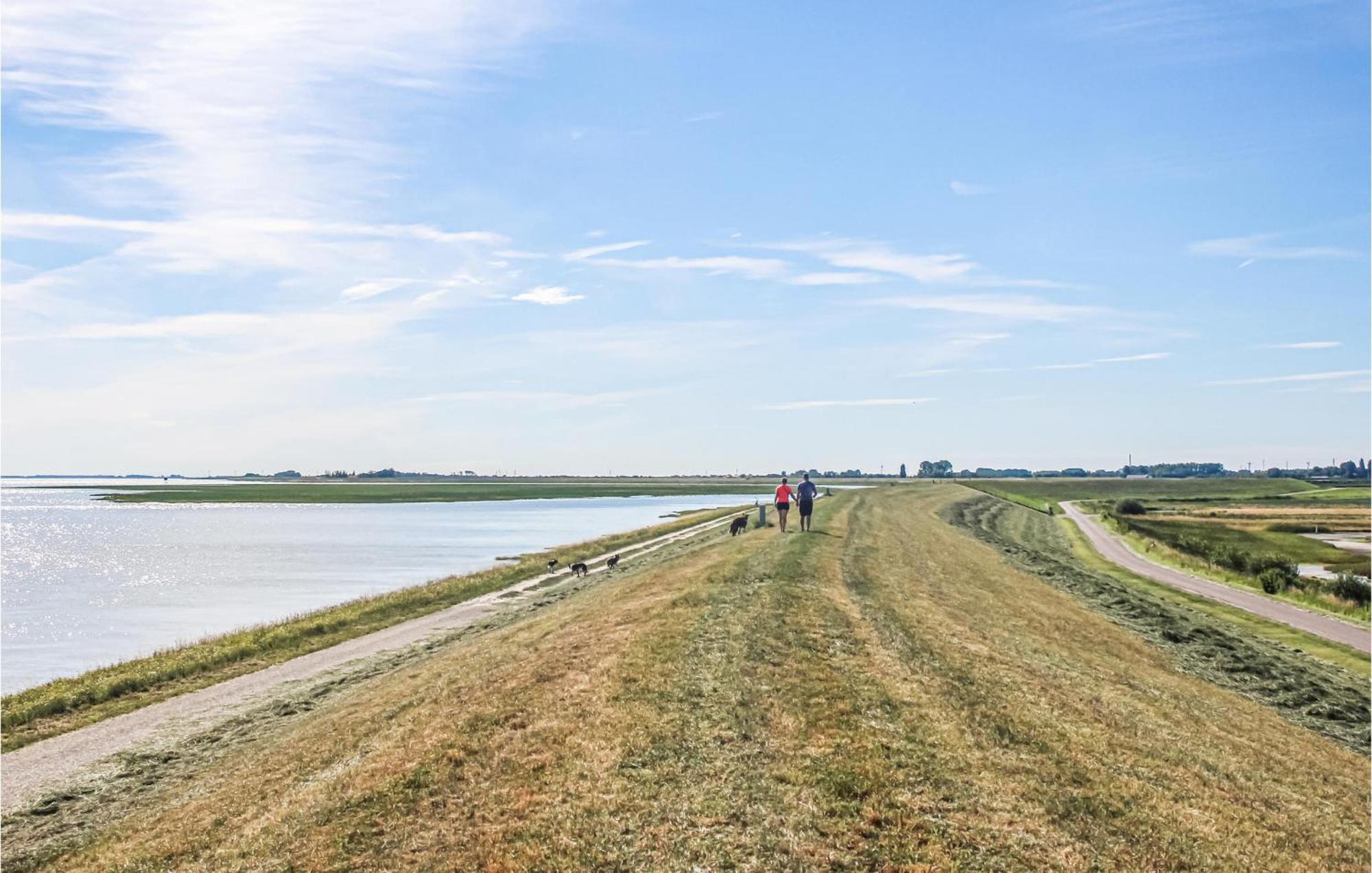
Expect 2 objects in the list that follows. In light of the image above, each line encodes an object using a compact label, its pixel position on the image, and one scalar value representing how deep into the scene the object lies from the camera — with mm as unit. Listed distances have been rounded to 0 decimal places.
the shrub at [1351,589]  48188
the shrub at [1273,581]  52438
